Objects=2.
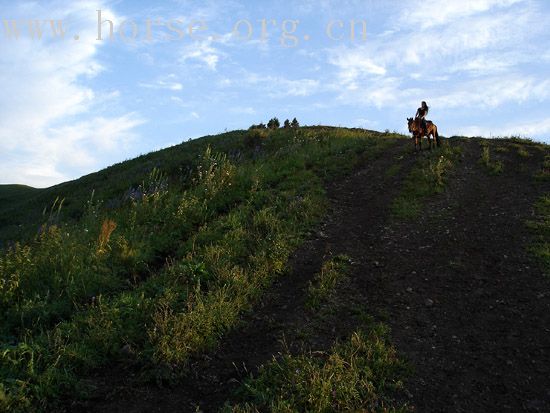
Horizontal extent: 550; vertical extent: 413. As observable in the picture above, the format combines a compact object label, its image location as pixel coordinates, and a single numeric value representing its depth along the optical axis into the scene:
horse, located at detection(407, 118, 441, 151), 20.36
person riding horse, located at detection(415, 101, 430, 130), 20.41
